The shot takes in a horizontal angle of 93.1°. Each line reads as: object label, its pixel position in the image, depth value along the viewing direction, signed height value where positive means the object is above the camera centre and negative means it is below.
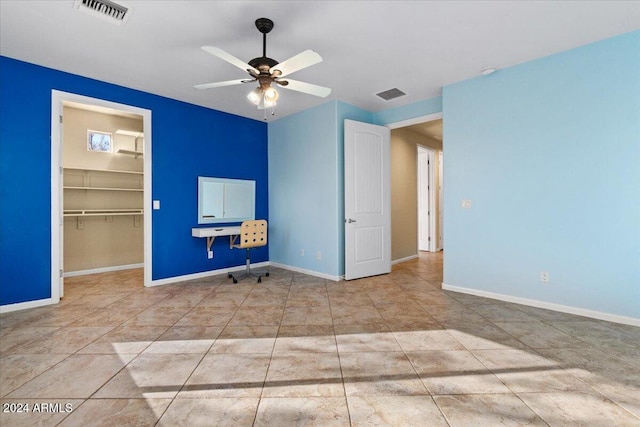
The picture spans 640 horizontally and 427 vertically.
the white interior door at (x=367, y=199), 4.50 +0.28
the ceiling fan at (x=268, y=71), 2.31 +1.20
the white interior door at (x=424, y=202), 7.40 +0.36
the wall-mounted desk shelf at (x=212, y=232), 4.52 -0.22
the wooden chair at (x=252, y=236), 4.38 -0.28
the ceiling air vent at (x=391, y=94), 4.14 +1.73
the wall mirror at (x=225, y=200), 4.84 +0.30
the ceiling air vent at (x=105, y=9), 2.36 +1.67
